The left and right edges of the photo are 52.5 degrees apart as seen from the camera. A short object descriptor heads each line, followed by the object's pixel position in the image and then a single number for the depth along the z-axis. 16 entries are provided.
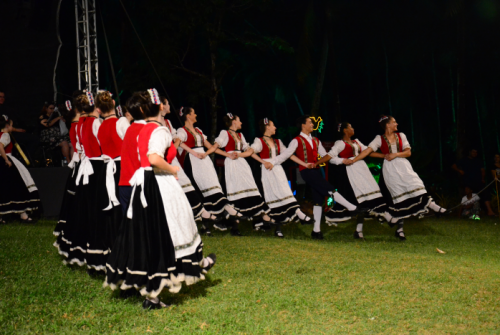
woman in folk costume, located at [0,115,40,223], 7.80
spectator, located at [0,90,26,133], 10.36
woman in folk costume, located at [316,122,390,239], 7.49
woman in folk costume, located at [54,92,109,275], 4.71
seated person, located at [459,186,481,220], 10.55
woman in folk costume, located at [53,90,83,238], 5.25
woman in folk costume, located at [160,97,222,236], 7.08
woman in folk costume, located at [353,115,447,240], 7.14
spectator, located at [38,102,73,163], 9.98
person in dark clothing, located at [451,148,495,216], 10.71
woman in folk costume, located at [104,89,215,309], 3.72
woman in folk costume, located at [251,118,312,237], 7.60
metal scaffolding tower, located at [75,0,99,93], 10.11
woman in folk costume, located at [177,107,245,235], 7.44
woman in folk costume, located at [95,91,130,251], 4.51
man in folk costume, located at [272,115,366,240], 7.39
